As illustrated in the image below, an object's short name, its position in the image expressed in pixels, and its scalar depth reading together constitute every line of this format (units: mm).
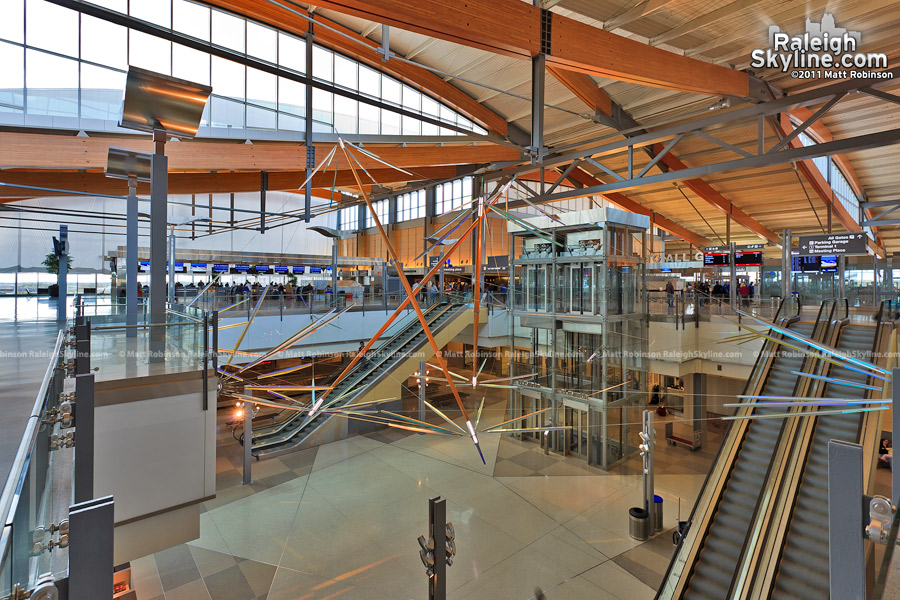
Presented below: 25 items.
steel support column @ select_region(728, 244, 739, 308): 13583
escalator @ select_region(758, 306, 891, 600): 5070
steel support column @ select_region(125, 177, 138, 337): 5809
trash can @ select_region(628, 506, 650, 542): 7254
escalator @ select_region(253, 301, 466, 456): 10906
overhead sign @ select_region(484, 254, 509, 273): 19164
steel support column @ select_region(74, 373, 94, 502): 2816
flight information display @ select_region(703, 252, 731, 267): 14664
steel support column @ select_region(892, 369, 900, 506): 2553
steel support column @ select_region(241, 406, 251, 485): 8914
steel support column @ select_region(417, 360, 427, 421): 9878
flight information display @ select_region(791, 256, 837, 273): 14320
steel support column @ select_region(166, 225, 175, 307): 11625
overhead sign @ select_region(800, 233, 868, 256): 13180
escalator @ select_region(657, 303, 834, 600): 5695
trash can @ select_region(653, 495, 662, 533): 7528
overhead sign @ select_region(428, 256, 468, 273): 20797
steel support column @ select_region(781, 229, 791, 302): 13367
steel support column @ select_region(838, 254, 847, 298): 13228
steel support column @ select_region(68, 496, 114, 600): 1051
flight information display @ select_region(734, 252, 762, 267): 14297
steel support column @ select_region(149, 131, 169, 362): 4797
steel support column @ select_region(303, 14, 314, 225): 7917
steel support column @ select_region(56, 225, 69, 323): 8723
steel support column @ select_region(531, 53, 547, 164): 4738
